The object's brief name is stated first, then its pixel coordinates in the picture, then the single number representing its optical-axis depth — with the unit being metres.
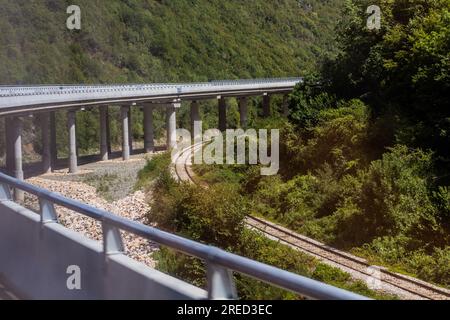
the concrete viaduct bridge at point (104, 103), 45.75
